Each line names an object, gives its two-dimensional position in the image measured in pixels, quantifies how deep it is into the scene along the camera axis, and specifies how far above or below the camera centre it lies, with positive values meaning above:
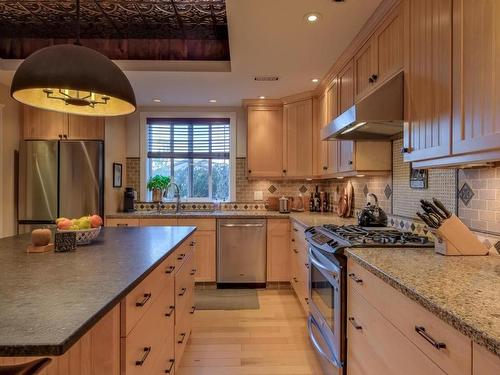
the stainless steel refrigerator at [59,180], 3.72 +0.06
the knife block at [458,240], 1.53 -0.25
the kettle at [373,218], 2.55 -0.25
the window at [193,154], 4.61 +0.46
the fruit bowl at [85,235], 1.83 -0.29
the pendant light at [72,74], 1.47 +0.53
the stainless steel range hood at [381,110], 1.80 +0.45
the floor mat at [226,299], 3.33 -1.25
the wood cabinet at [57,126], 3.81 +0.71
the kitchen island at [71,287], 0.76 -0.35
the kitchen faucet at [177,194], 4.42 -0.11
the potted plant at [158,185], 4.39 +0.01
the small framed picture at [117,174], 4.10 +0.15
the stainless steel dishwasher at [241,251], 3.88 -0.79
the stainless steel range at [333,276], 1.83 -0.58
